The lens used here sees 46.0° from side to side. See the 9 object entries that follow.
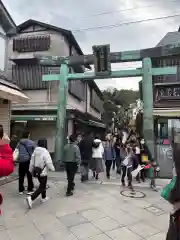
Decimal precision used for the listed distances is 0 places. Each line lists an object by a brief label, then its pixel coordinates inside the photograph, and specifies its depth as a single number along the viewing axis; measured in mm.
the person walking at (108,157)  8898
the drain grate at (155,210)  5028
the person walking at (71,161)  6344
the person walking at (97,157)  8305
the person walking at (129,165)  6977
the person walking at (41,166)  5398
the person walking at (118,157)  9914
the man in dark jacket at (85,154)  8078
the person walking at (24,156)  6164
